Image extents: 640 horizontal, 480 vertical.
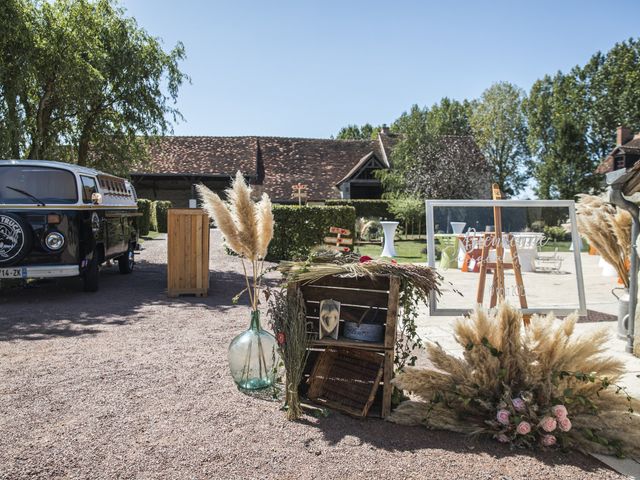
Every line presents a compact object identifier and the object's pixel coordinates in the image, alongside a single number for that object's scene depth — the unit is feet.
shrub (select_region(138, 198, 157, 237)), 82.44
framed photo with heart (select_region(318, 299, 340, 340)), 12.42
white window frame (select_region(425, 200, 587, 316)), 18.54
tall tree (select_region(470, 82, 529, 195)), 168.76
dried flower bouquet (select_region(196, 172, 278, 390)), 12.84
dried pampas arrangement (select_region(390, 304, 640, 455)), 10.69
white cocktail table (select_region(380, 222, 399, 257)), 54.24
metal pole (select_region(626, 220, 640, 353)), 17.97
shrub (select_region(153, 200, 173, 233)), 95.66
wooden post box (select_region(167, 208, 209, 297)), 29.17
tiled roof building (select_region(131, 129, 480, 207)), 116.16
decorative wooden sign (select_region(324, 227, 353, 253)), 14.06
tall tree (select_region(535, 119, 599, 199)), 124.26
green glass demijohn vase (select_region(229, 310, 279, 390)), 13.84
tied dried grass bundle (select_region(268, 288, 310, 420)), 12.23
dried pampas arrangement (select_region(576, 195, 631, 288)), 20.68
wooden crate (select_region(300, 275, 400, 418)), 12.05
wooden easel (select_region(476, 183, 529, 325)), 19.15
